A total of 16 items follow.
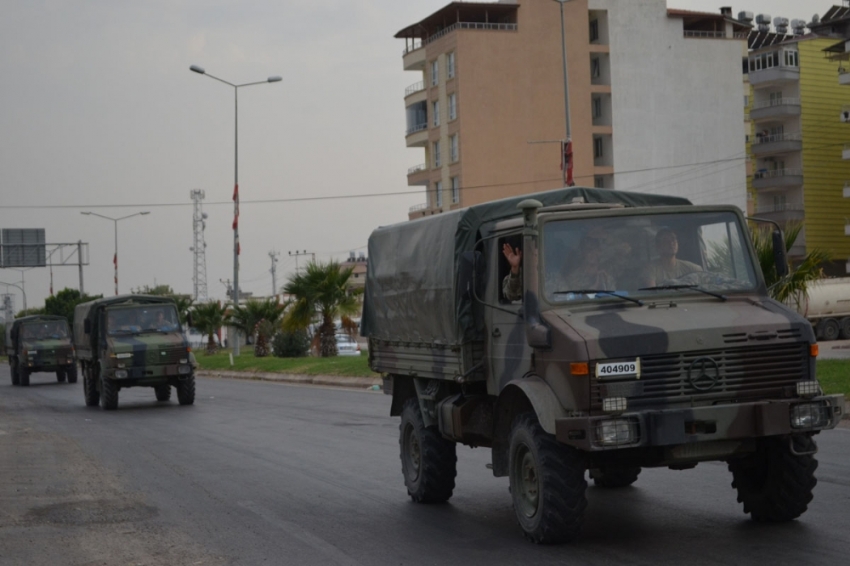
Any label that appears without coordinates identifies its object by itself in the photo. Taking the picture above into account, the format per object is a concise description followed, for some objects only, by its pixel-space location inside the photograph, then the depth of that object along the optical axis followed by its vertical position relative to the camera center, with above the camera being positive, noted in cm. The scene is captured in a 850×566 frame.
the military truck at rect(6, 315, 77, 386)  4622 -78
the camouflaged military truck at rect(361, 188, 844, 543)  791 -28
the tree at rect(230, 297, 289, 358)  5128 +18
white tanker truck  5253 -5
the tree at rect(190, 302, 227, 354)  5675 +30
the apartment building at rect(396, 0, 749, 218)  6912 +1274
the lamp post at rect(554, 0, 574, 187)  3599 +503
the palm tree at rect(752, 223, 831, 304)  2223 +76
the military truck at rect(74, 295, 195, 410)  2769 -54
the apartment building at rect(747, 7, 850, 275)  7588 +1046
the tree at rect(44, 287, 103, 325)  10788 +227
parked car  6644 -149
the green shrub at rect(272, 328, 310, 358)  4944 -92
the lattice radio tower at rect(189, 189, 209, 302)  12306 +1000
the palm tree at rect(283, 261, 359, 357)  4150 +90
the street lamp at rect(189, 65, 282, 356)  5069 +604
